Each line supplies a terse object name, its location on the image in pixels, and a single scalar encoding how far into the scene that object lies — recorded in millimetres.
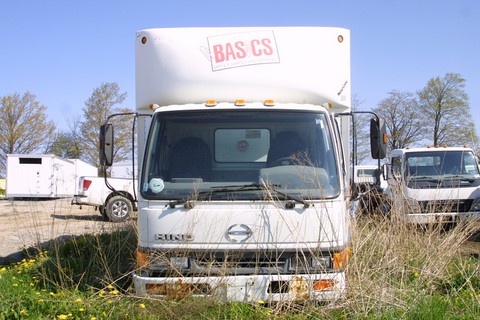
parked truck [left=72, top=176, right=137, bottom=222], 16156
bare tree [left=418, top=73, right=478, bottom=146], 30792
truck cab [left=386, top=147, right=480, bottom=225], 7566
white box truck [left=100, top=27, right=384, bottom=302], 4934
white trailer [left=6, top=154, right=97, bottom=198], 28125
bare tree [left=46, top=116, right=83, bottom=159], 37531
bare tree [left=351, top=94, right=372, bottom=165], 25928
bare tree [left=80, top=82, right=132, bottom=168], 35719
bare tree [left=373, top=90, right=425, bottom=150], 31742
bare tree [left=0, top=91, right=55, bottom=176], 39688
